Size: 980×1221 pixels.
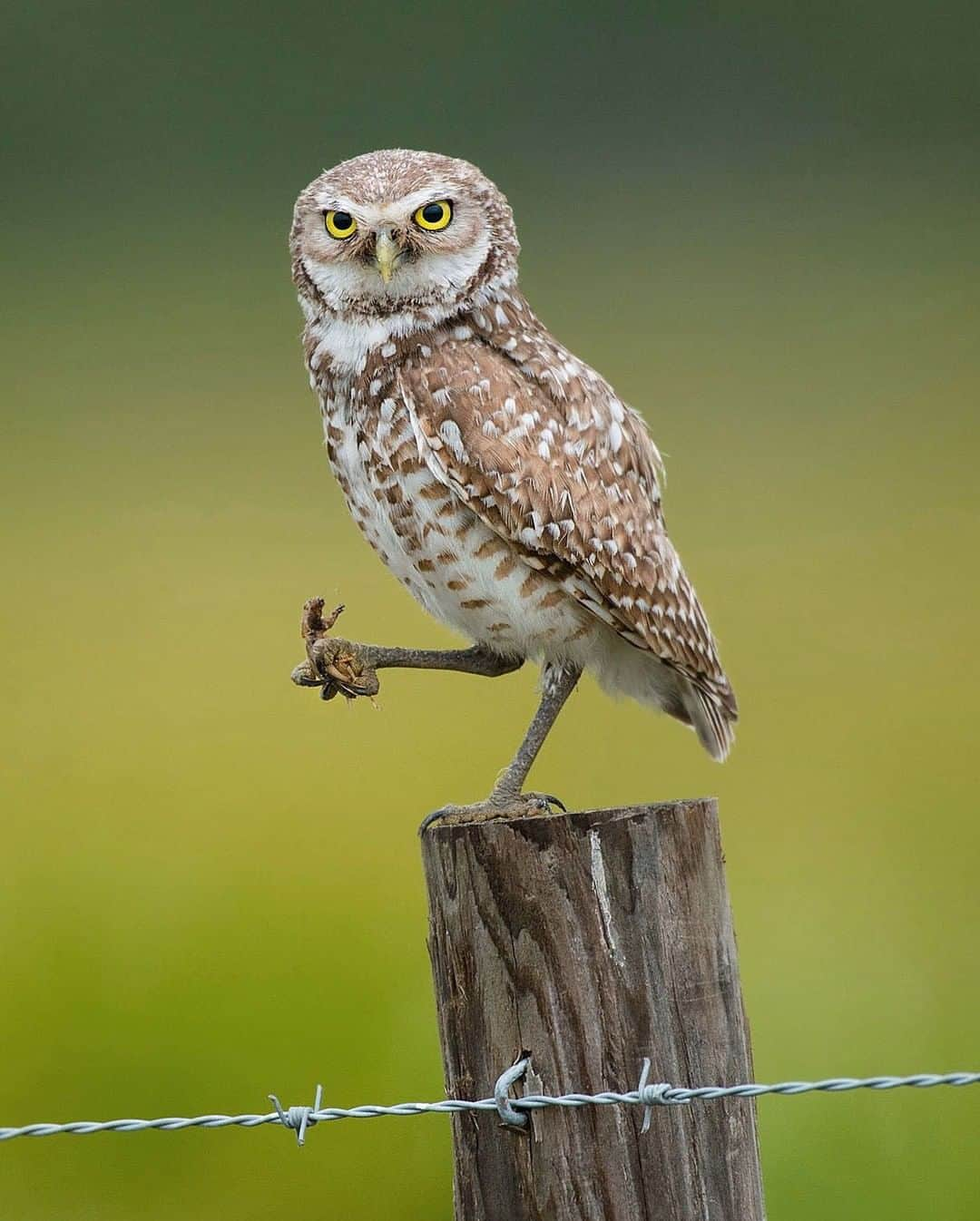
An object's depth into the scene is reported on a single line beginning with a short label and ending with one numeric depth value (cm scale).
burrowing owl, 693
